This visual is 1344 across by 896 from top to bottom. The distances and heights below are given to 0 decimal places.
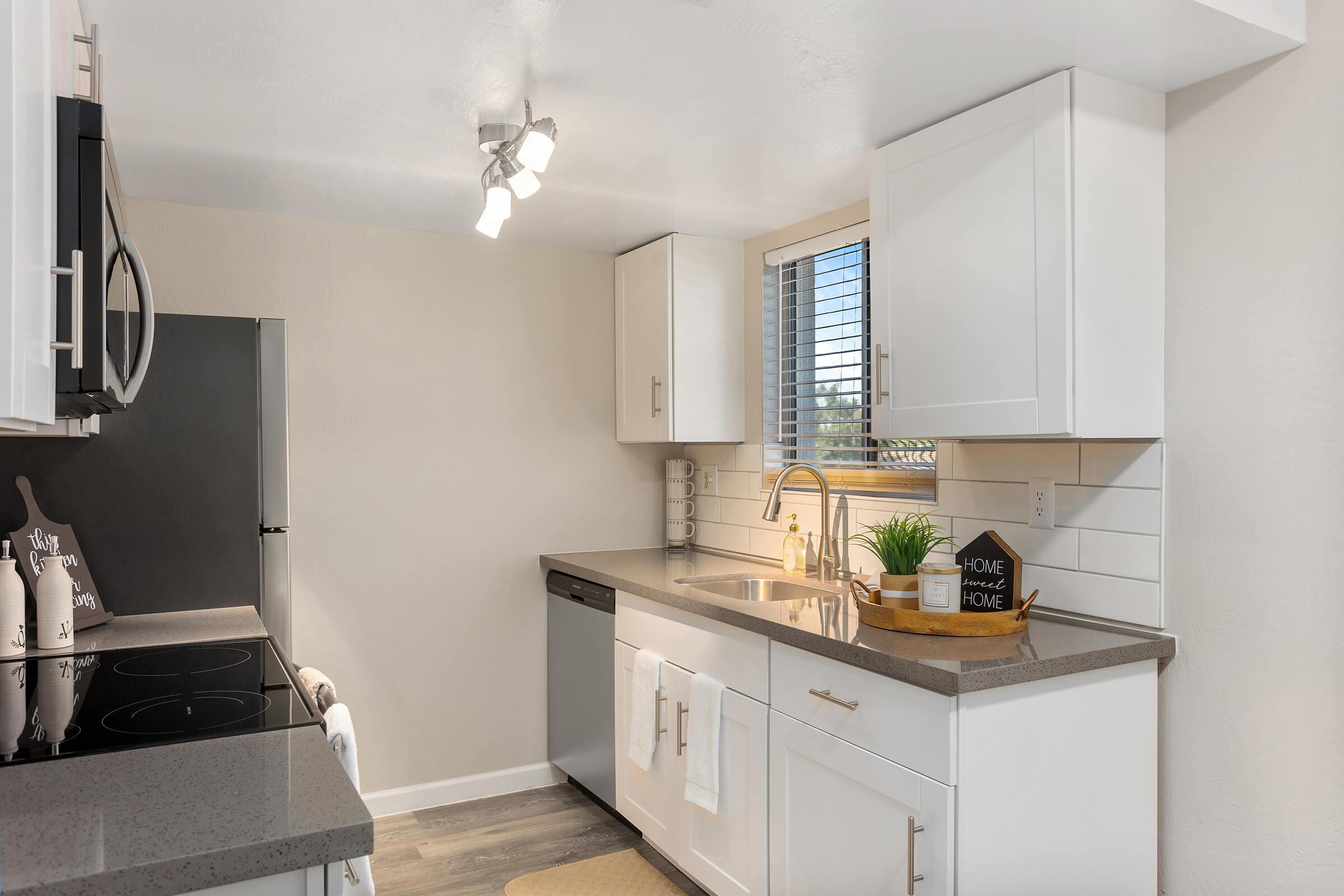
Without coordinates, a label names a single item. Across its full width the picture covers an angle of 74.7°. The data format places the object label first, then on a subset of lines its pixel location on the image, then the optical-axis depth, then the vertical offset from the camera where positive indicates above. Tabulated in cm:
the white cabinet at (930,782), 173 -72
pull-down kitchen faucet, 292 -21
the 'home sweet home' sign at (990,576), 209 -31
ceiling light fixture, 204 +72
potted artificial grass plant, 215 -27
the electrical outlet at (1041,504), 224 -14
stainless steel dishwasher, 313 -87
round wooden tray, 200 -40
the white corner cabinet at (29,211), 85 +25
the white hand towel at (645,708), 276 -82
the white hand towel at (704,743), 244 -83
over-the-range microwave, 108 +26
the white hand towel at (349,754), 149 -52
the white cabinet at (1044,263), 188 +42
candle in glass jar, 203 -32
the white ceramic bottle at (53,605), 203 -36
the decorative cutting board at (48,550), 215 -26
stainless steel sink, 292 -47
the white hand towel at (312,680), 189 -51
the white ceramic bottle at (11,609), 194 -35
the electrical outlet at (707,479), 371 -13
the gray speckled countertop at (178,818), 94 -44
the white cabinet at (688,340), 338 +43
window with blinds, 290 +27
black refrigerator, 231 -8
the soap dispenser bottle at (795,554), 308 -37
